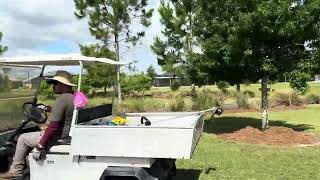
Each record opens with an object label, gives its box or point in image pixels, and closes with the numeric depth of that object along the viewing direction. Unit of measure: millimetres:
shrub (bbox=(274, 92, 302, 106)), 13806
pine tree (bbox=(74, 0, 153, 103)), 13788
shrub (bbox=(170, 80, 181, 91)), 14038
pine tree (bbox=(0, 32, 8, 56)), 13816
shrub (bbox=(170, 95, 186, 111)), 11271
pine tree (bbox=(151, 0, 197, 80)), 13754
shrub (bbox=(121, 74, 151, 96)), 13042
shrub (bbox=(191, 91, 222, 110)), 11001
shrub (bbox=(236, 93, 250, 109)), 12921
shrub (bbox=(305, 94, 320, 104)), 14694
